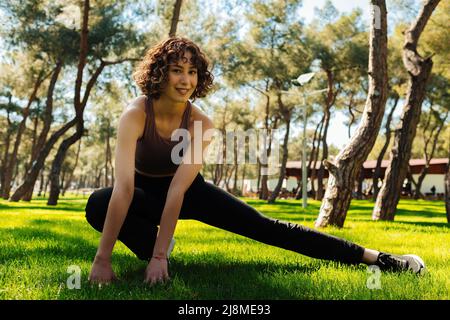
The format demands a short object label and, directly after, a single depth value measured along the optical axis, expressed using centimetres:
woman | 318
